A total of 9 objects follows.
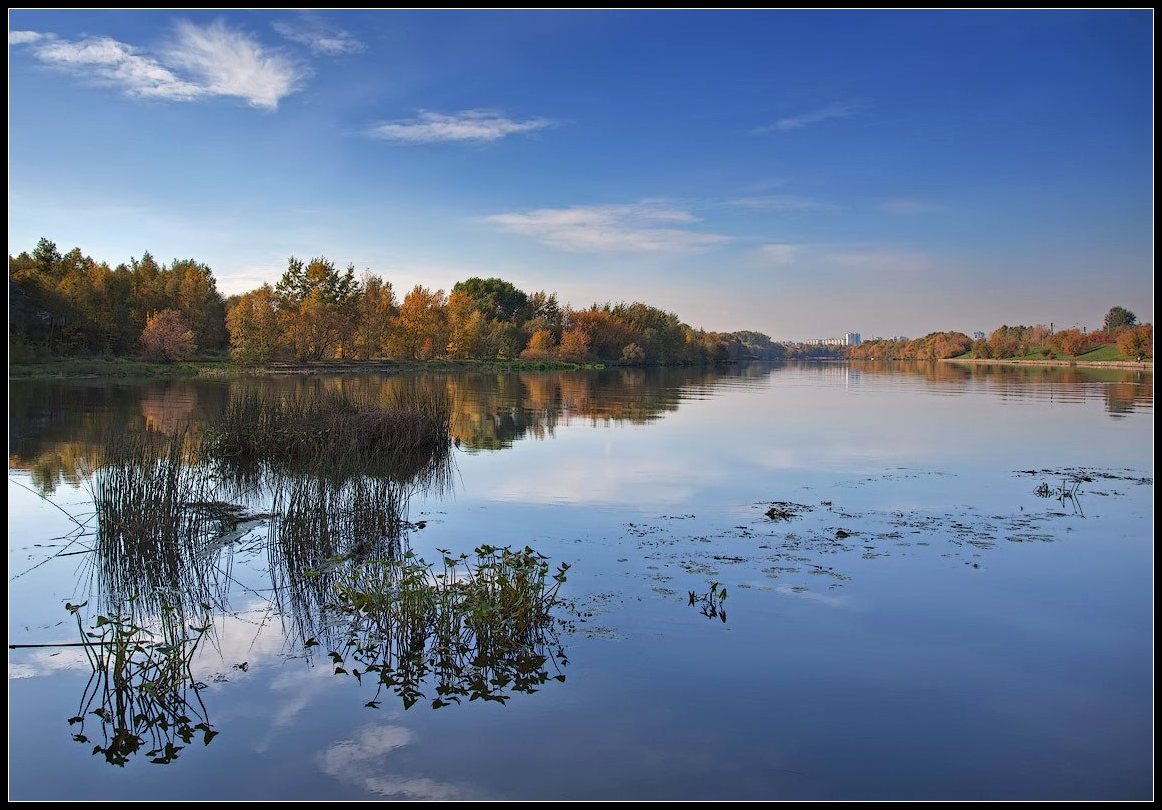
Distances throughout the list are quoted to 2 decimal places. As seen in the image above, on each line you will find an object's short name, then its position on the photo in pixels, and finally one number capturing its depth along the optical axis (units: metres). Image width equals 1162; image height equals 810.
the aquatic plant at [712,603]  7.27
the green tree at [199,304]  65.31
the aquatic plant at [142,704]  4.89
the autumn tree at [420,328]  76.12
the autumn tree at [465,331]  81.50
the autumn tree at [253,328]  59.31
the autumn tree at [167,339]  56.00
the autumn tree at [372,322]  71.88
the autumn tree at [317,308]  65.62
